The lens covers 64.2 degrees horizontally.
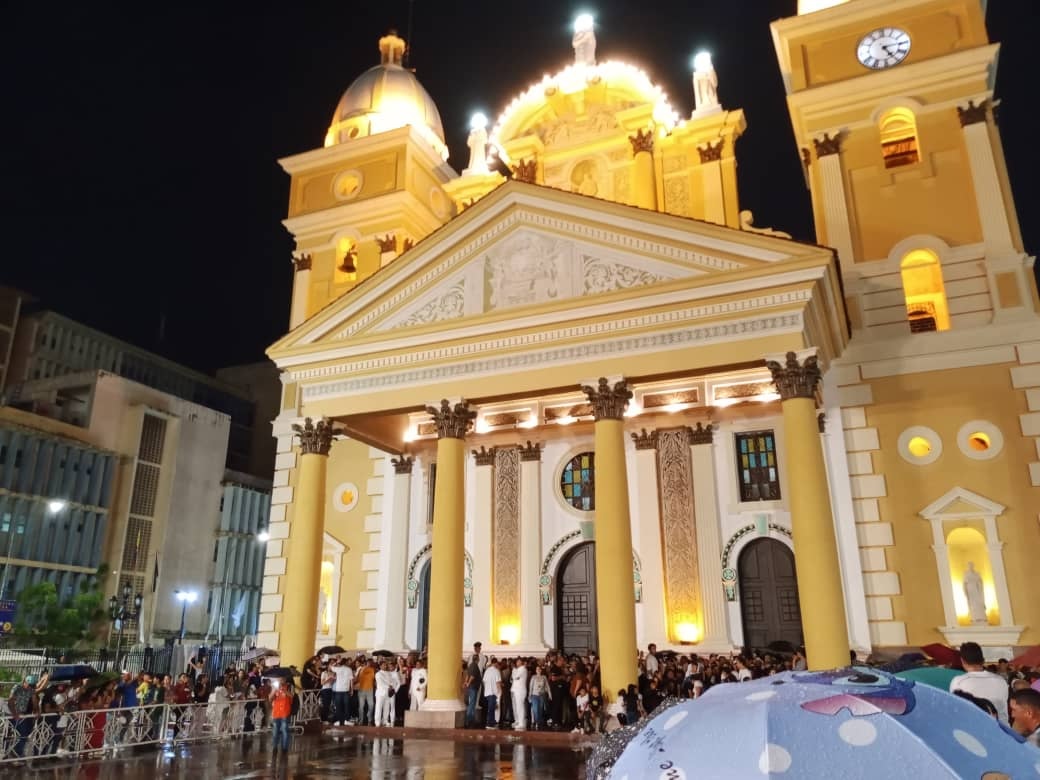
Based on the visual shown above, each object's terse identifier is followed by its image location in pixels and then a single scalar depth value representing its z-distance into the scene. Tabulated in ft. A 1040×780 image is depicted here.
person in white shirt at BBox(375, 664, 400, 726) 53.88
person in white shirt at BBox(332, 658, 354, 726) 55.52
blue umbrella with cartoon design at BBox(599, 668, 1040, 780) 8.27
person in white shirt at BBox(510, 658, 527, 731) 52.03
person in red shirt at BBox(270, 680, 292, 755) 44.01
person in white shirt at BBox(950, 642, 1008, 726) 17.39
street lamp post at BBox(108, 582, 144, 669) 86.52
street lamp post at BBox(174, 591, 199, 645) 146.51
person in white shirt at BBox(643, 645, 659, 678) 53.76
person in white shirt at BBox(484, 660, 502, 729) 53.26
